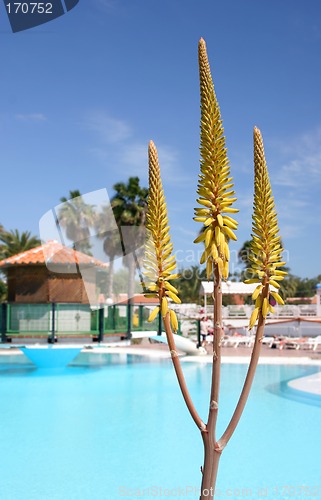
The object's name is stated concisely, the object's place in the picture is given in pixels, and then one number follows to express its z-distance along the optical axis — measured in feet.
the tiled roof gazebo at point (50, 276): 95.09
